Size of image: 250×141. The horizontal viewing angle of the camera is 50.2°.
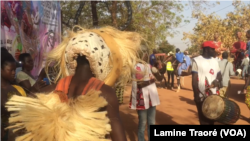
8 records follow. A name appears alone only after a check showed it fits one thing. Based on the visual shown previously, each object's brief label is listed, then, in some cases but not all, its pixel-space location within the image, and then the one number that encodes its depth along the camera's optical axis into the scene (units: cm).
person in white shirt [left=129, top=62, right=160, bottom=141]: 424
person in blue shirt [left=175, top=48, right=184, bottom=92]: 1142
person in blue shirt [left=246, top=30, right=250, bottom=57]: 727
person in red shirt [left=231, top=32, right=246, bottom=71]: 854
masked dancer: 148
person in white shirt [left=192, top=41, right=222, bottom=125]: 425
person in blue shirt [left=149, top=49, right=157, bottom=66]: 841
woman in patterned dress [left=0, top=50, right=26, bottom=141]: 205
